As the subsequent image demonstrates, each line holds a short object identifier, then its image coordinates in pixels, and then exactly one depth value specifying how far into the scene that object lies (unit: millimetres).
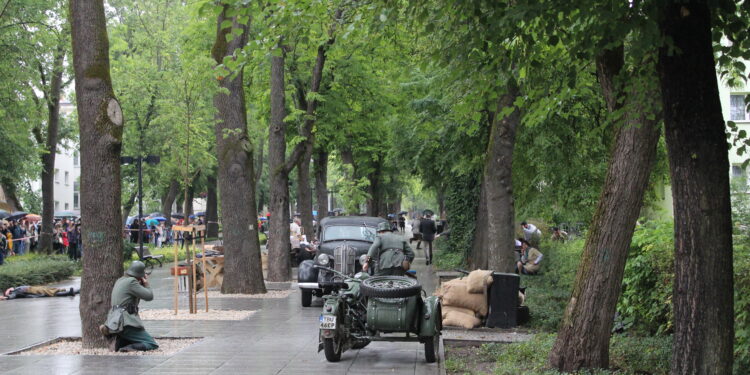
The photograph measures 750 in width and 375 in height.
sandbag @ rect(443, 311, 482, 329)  12688
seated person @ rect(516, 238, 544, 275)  20828
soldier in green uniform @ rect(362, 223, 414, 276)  12617
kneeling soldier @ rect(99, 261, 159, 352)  10578
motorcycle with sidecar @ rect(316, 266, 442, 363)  9484
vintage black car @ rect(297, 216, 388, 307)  16969
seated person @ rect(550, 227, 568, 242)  25134
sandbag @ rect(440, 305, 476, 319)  12942
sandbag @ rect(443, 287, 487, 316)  12867
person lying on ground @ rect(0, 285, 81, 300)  20031
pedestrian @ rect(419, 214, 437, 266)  31141
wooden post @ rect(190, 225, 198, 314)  14710
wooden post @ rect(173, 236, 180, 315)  14379
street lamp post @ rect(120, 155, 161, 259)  23219
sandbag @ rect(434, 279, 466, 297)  13008
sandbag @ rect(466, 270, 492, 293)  12836
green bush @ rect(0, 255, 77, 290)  21344
